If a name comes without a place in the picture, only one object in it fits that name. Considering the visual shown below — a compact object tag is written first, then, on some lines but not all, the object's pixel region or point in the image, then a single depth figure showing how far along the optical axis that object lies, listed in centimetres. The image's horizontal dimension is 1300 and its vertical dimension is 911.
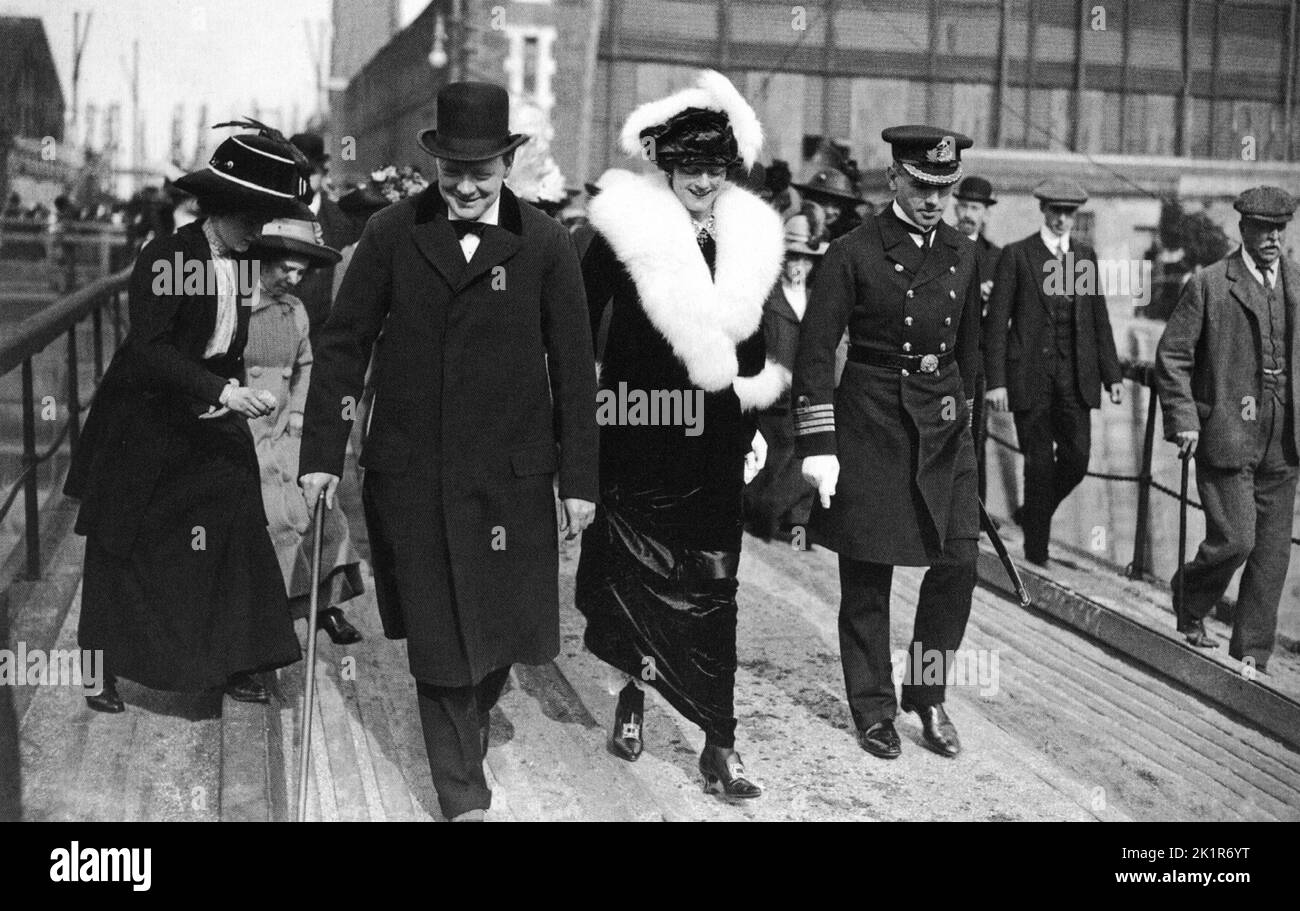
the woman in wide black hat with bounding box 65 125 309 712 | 547
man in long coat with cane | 460
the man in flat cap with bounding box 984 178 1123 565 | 866
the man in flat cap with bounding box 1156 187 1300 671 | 698
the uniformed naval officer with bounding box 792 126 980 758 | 543
